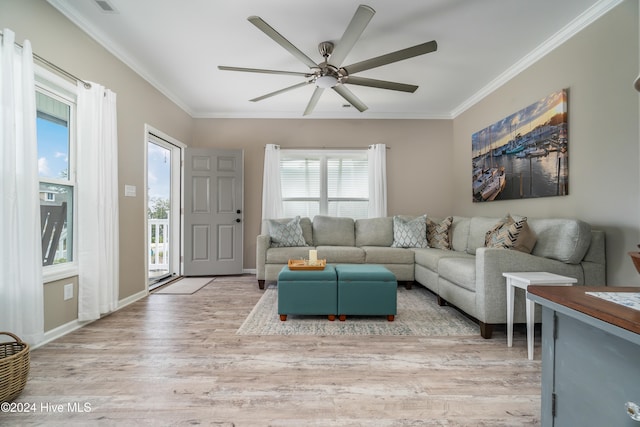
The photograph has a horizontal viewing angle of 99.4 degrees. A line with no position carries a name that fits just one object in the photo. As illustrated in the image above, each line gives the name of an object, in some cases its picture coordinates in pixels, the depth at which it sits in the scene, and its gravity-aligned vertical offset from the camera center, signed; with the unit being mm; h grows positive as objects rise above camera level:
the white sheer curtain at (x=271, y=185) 4543 +424
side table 1864 -512
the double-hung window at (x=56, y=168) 2204 +351
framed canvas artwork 2584 +635
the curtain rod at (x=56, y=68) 1986 +1126
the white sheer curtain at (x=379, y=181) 4566 +494
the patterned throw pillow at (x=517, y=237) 2385 -238
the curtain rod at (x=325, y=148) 4676 +1073
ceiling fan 1874 +1263
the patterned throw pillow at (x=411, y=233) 3959 -334
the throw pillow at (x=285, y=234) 3916 -352
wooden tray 2625 -545
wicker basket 1371 -849
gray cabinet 686 -426
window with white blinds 4746 +456
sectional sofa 2152 -443
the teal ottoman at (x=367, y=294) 2506 -775
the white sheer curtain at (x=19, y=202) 1725 +50
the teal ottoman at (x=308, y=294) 2516 -779
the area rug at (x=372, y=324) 2295 -1031
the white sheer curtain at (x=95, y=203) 2385 +56
